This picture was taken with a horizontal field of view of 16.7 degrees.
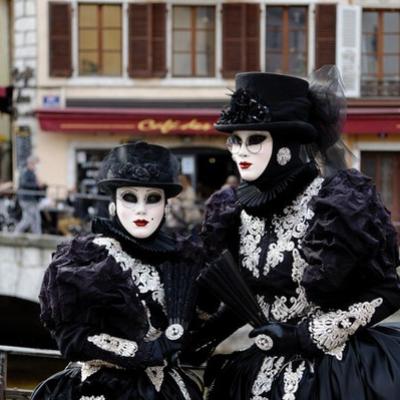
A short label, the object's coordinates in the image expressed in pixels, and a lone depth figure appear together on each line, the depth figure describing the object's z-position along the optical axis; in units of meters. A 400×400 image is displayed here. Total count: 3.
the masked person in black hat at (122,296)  4.94
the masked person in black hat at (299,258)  4.75
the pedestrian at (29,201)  16.99
